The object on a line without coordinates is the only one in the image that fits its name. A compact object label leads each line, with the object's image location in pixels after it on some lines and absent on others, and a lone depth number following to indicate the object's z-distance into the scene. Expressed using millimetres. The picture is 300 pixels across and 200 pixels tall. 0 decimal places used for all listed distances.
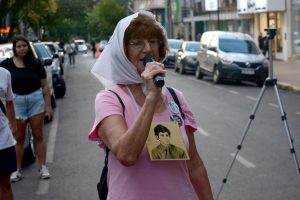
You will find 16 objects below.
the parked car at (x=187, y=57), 27825
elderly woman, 2643
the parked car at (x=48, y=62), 13060
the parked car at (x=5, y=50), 11659
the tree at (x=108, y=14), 92188
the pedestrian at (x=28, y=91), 7613
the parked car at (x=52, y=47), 26031
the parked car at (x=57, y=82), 18131
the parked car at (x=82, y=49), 82169
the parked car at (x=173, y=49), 34378
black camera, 6457
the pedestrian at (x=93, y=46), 58547
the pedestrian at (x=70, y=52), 42969
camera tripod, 6312
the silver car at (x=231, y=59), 21656
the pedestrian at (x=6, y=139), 5230
